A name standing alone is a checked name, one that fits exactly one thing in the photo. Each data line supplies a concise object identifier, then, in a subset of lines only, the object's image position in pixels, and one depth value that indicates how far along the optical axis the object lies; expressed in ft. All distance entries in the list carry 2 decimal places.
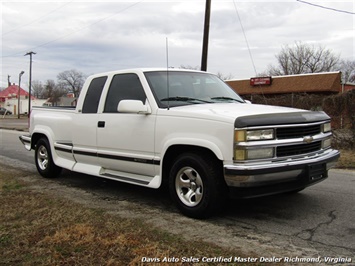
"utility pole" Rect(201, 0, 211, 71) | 51.85
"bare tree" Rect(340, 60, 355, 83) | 195.42
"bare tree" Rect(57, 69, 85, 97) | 343.26
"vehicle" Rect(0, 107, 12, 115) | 242.58
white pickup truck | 13.55
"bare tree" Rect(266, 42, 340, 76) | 180.04
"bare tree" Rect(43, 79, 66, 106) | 337.93
